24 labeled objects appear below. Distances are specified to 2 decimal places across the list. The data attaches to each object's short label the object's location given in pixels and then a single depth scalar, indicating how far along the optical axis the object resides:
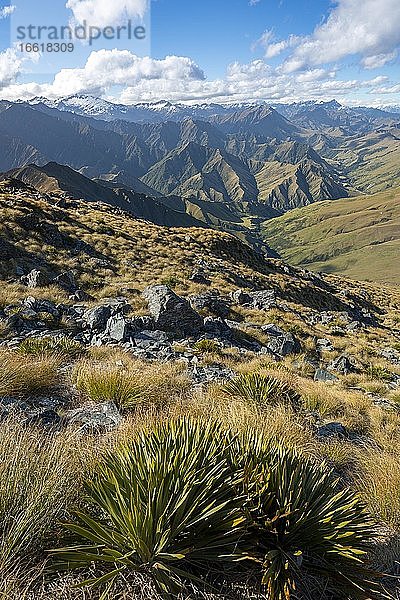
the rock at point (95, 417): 5.09
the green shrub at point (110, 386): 6.05
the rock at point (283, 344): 14.18
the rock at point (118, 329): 10.91
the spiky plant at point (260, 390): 6.86
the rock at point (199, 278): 23.75
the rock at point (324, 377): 11.64
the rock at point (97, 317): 11.77
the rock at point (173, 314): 13.11
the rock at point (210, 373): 8.40
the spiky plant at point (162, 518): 2.47
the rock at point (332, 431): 6.11
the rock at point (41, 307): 12.12
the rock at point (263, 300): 21.16
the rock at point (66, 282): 16.11
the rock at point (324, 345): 16.61
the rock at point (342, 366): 13.34
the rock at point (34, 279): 15.48
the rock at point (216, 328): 13.73
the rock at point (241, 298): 21.06
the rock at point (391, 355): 17.83
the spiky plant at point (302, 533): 2.66
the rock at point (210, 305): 16.77
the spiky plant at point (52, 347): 8.19
